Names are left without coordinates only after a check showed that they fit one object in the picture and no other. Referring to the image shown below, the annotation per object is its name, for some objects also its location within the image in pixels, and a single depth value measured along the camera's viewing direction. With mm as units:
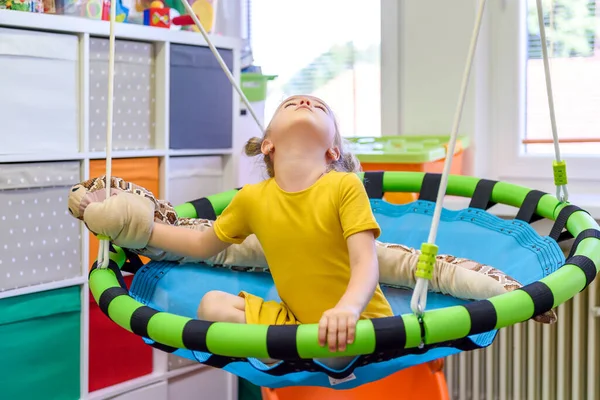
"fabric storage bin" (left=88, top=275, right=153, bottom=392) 1870
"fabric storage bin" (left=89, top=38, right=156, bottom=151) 1791
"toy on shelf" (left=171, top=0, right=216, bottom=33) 2074
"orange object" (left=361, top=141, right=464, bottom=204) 1943
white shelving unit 1645
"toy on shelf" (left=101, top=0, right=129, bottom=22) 1791
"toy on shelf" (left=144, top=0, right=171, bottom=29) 1925
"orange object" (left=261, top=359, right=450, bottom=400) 1562
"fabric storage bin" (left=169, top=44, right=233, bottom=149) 1956
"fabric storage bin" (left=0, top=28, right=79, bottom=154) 1604
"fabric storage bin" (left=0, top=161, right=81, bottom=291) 1631
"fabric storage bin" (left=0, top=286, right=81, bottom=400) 1669
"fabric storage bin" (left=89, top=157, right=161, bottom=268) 1814
